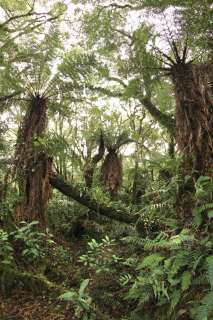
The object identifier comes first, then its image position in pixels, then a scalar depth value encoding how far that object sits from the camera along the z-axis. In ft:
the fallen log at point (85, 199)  25.04
